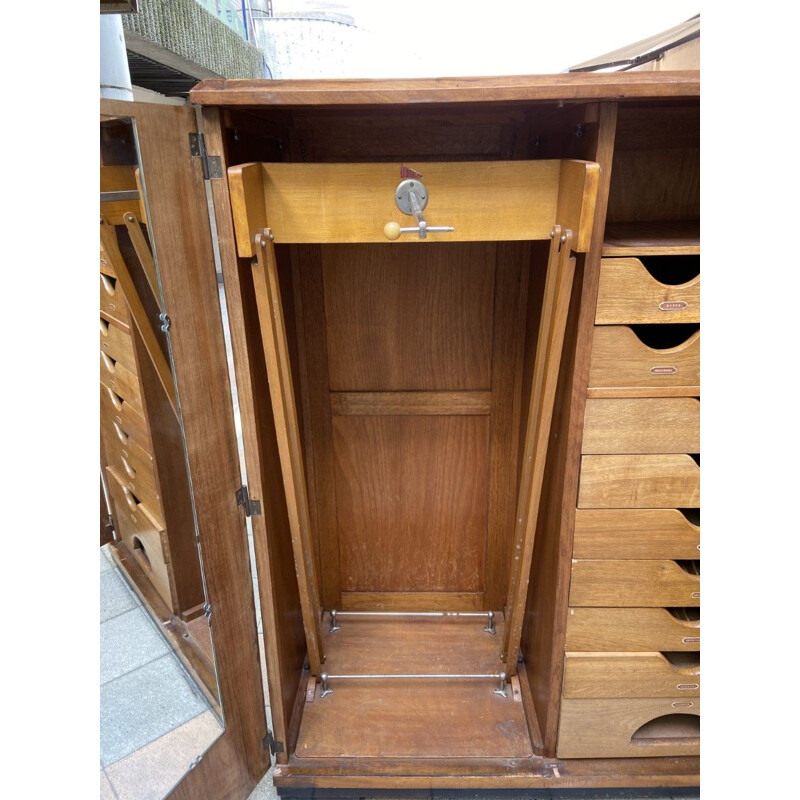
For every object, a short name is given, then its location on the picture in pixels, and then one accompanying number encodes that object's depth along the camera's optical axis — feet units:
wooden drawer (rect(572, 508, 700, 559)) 4.09
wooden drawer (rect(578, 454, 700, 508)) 3.96
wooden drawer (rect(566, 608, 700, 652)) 4.35
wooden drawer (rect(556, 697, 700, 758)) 4.58
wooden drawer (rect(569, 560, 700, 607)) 4.22
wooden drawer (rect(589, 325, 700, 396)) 3.70
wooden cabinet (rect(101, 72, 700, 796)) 3.50
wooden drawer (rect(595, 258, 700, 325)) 3.54
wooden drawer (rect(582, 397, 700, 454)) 3.83
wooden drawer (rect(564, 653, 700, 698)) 4.44
